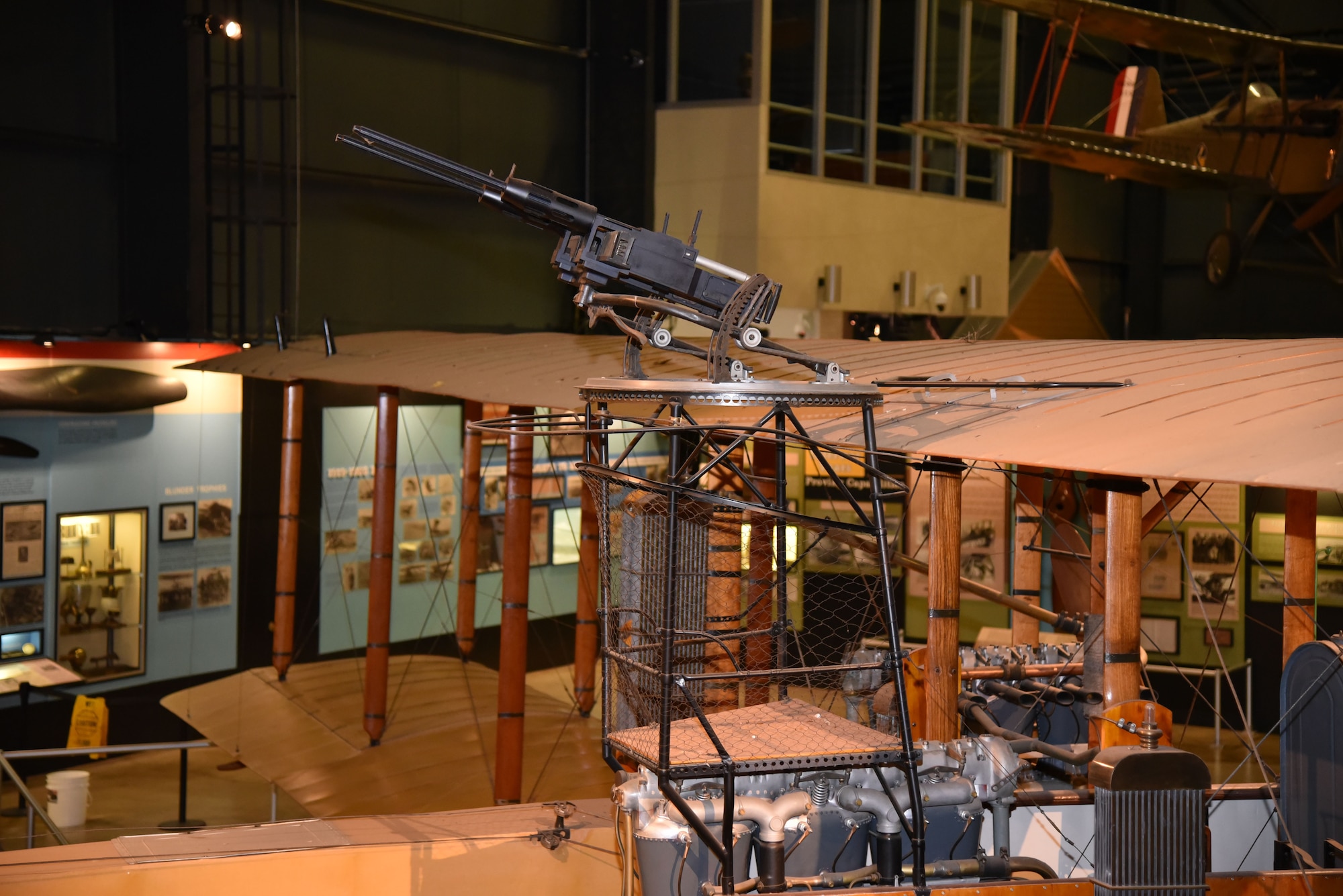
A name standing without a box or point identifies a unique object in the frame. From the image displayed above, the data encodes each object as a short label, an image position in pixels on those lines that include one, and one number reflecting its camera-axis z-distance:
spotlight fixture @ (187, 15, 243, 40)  9.39
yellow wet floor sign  8.68
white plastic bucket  7.36
